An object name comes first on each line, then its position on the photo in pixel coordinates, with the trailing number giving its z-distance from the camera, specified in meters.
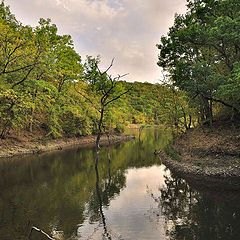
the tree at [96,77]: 27.28
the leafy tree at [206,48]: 18.57
